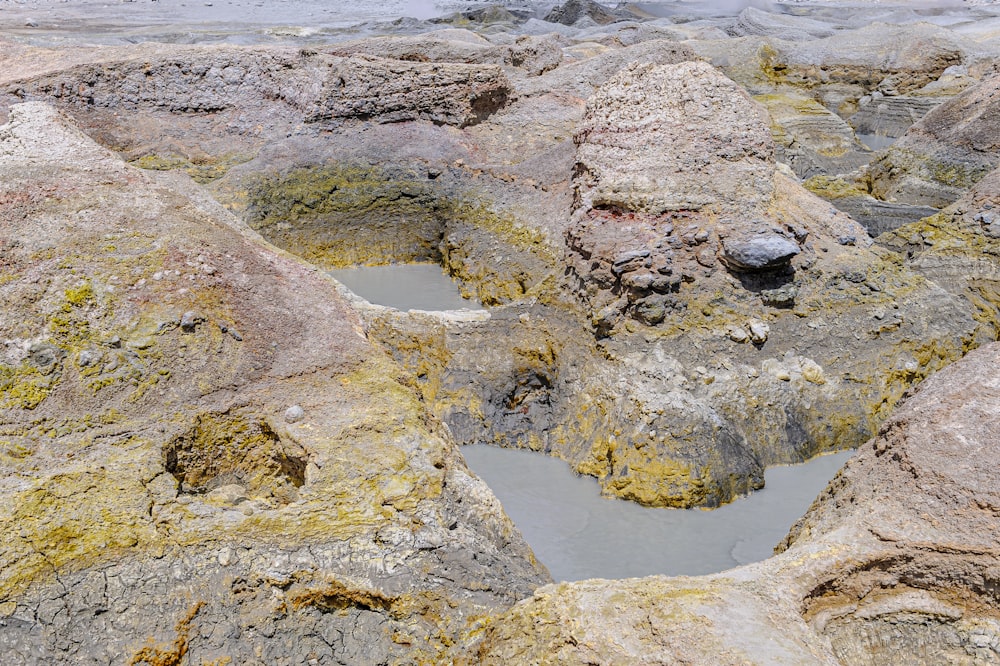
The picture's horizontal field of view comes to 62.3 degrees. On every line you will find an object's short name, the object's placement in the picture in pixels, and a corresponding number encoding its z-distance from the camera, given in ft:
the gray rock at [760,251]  18.39
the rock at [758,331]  18.39
